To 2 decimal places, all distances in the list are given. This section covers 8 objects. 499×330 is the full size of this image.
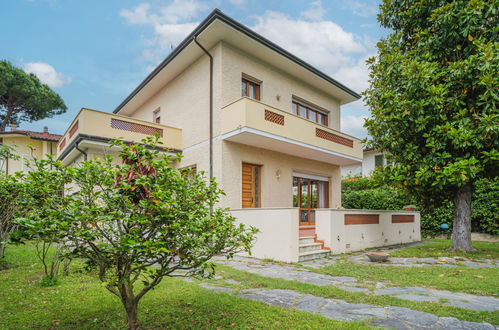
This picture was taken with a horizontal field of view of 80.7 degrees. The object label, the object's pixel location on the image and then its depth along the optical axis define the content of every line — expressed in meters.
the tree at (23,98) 23.17
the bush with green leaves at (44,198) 2.30
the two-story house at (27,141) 20.23
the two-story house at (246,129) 9.24
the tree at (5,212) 5.63
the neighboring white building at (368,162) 24.17
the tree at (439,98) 7.25
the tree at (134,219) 2.41
